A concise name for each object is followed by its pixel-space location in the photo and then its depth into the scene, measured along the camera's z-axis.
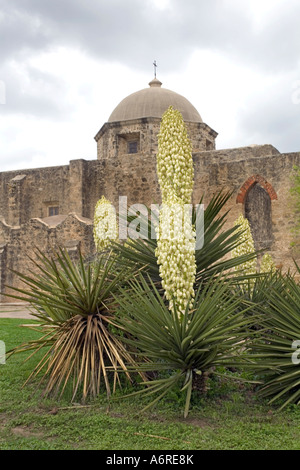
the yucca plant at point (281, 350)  4.13
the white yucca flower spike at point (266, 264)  9.61
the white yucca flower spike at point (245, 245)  6.35
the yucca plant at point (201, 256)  4.91
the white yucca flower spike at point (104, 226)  6.12
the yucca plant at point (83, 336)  4.45
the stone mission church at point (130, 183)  17.40
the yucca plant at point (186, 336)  3.81
